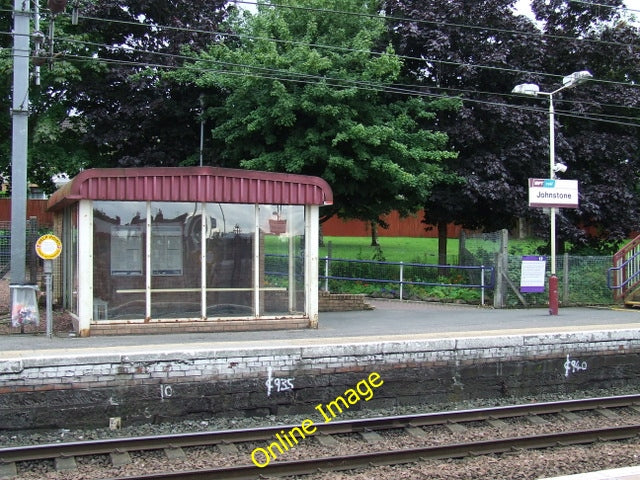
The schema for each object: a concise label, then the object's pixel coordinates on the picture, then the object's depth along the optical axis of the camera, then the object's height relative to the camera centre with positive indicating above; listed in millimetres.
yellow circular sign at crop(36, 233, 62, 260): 11875 +36
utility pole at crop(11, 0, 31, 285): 13523 +2074
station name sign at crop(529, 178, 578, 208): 17156 +1478
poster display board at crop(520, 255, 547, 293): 18422 -647
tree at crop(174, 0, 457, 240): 17969 +3904
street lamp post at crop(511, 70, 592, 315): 16797 +2467
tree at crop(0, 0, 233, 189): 21094 +4916
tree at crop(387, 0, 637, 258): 21125 +4456
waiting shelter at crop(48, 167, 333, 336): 12555 +8
